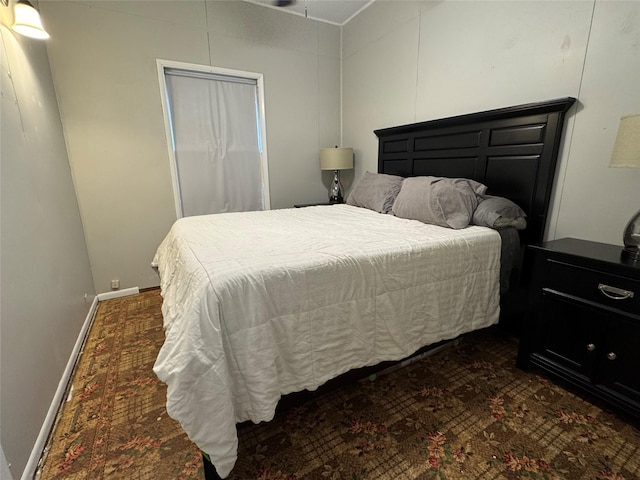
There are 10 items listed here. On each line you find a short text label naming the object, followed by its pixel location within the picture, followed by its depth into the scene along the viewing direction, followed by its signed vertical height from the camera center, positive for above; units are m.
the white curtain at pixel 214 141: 3.03 +0.36
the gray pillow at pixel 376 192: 2.66 -0.18
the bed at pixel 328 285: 1.02 -0.50
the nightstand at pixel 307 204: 3.71 -0.40
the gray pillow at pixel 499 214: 1.88 -0.28
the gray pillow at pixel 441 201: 1.96 -0.20
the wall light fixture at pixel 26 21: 1.68 +0.88
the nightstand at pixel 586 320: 1.32 -0.74
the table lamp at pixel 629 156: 1.29 +0.06
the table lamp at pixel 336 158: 3.46 +0.17
